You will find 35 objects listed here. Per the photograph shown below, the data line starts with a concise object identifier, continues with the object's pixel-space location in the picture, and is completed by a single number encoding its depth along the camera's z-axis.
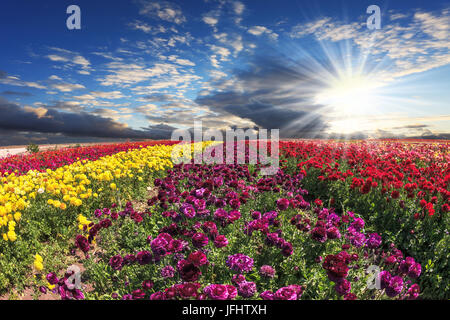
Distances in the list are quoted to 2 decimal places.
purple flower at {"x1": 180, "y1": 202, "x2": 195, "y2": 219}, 3.51
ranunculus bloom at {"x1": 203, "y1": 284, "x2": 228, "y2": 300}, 1.91
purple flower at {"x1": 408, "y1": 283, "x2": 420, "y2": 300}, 2.46
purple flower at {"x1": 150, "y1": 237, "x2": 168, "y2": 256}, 2.68
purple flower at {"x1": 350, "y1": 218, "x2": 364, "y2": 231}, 3.75
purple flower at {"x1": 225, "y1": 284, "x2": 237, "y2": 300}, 1.94
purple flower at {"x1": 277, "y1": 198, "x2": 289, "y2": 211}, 3.93
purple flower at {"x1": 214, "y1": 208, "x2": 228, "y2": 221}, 3.44
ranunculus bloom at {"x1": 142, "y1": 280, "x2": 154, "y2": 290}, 2.71
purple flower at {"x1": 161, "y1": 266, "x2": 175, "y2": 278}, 2.64
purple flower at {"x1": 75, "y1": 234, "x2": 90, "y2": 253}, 3.05
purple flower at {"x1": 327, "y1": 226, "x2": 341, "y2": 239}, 3.26
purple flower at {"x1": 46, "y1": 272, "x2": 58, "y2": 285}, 2.63
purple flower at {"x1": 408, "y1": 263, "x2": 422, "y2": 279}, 2.69
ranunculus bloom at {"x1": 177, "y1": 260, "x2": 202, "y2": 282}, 2.21
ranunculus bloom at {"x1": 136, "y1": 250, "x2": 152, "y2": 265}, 2.73
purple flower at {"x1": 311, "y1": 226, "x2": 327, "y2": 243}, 3.19
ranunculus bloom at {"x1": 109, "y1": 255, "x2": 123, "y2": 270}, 2.89
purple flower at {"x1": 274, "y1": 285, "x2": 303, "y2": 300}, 1.98
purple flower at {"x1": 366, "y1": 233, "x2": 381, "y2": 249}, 3.42
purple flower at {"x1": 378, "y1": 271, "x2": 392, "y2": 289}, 2.36
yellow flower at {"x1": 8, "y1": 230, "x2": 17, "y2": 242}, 4.02
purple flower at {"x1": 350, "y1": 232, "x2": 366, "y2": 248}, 3.50
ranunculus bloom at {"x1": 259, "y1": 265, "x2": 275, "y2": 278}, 2.64
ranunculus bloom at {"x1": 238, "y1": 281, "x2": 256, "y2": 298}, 2.15
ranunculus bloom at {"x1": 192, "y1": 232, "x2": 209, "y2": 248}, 2.72
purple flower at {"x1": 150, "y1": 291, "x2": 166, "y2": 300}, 2.11
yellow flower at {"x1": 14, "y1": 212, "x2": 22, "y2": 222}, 4.65
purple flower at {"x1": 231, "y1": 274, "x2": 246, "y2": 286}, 2.34
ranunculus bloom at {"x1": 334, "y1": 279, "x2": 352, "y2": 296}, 2.26
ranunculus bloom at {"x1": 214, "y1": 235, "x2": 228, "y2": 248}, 2.71
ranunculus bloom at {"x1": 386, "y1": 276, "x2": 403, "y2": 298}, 2.30
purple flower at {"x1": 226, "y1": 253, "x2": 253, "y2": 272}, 2.56
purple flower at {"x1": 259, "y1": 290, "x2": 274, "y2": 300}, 2.06
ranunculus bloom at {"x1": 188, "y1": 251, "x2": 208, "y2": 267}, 2.24
